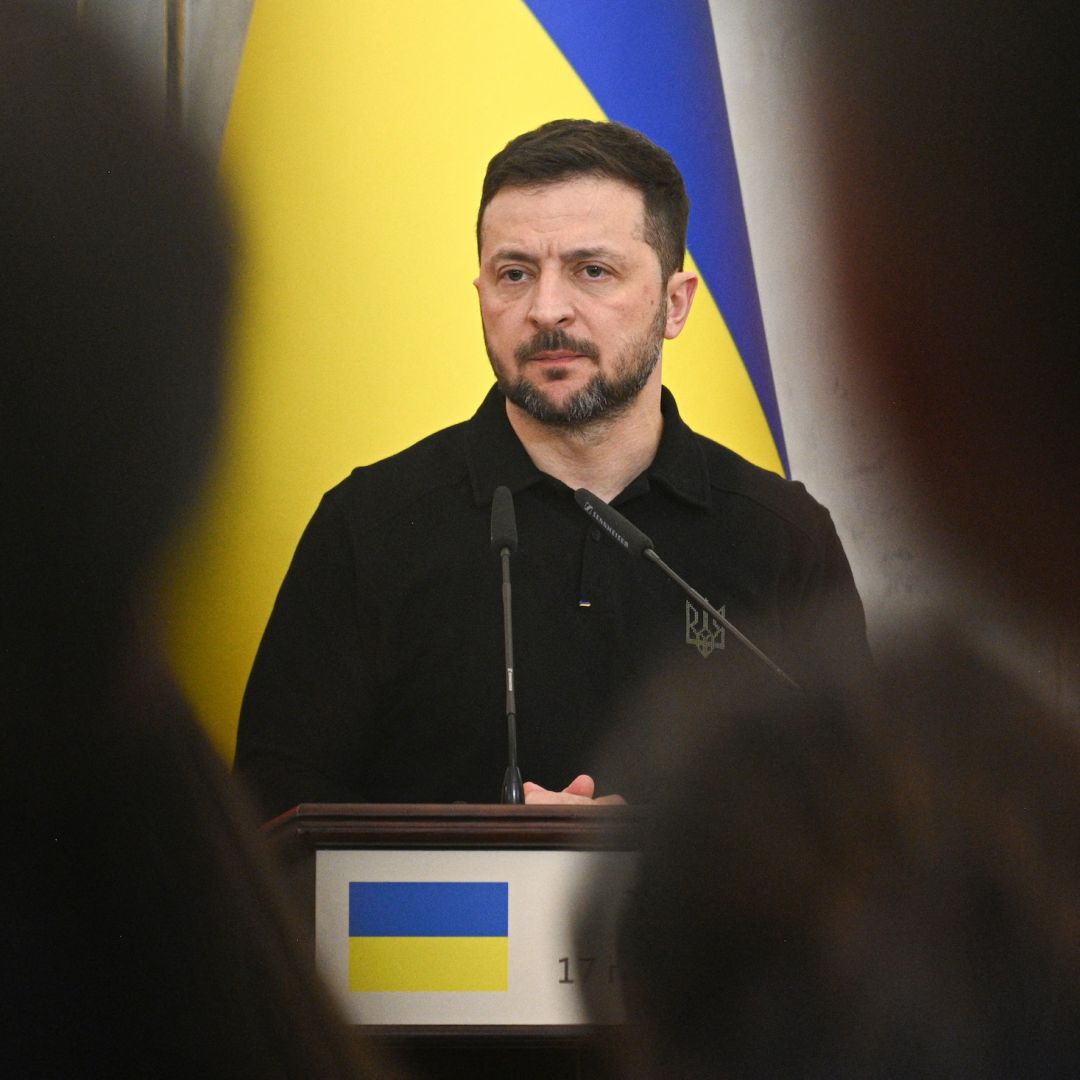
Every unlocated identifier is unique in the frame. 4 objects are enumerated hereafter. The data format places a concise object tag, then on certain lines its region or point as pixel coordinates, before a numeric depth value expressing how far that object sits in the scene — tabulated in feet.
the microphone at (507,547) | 14.05
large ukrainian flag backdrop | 17.30
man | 16.37
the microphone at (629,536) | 14.10
